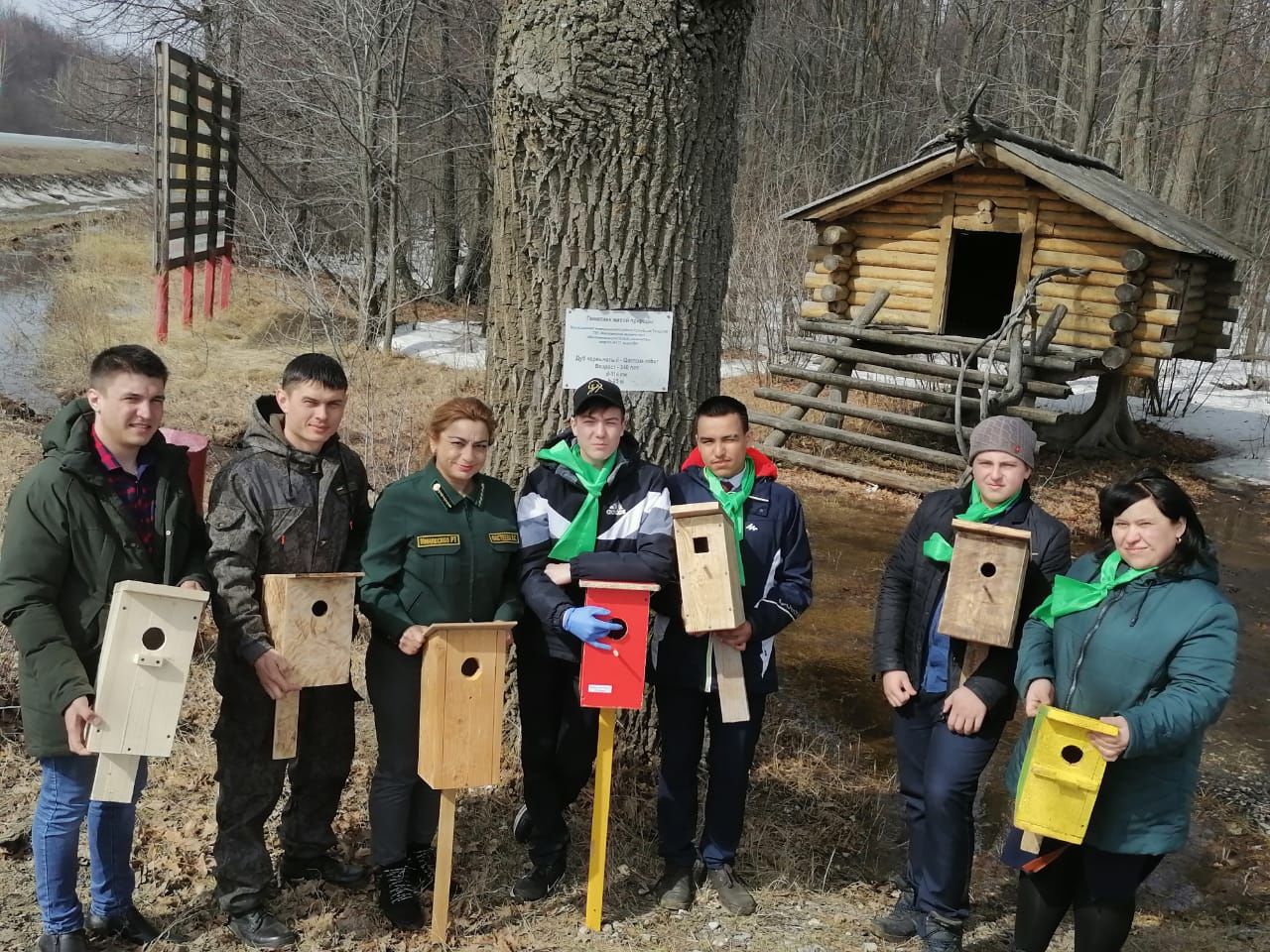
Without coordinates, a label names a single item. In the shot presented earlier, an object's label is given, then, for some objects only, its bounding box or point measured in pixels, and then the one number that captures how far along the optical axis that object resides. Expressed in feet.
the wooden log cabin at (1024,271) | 36.22
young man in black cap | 10.86
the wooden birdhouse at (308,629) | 9.83
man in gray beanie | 10.66
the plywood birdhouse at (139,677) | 8.92
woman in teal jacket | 8.91
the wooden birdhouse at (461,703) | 10.00
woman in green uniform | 10.37
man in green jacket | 9.03
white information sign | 13.52
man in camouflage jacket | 10.00
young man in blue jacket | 11.22
